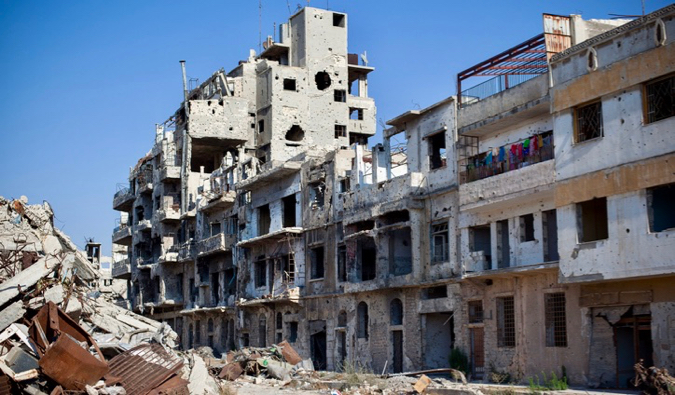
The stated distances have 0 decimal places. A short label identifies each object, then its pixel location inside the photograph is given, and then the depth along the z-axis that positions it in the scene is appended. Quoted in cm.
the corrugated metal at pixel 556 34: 2700
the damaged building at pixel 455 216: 2291
